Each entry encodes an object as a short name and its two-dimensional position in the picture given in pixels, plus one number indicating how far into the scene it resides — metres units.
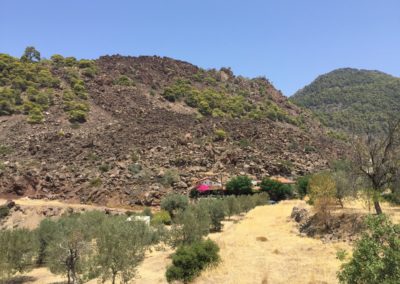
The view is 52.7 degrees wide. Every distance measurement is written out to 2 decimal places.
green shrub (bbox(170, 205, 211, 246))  35.12
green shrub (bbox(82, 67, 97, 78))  115.31
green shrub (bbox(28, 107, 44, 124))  83.75
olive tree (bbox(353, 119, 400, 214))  32.03
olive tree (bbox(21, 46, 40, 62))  124.26
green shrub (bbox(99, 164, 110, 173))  68.62
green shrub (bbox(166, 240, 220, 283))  24.98
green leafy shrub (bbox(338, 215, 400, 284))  10.84
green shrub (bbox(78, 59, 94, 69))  121.19
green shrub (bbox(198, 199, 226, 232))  47.34
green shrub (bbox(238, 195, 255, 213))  58.78
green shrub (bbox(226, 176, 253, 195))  68.06
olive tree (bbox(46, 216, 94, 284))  26.50
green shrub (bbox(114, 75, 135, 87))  112.44
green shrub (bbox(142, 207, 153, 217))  53.51
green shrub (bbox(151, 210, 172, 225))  48.65
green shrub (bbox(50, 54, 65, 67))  122.31
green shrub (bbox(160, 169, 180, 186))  65.69
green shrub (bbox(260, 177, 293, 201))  69.25
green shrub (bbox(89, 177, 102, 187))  64.25
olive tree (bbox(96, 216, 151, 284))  23.30
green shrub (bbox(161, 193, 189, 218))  55.25
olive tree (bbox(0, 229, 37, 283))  28.39
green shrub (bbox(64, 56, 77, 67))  122.78
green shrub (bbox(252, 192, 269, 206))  62.71
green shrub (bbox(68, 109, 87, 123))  87.38
